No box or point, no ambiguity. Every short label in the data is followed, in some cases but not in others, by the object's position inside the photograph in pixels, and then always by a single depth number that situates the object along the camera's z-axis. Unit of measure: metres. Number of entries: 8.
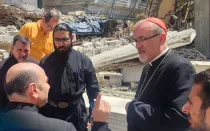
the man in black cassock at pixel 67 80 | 2.20
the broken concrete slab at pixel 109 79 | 5.15
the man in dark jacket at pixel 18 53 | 2.39
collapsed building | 5.20
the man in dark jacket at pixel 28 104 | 1.19
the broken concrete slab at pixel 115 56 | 5.22
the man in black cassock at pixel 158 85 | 1.52
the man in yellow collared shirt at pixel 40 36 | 3.10
